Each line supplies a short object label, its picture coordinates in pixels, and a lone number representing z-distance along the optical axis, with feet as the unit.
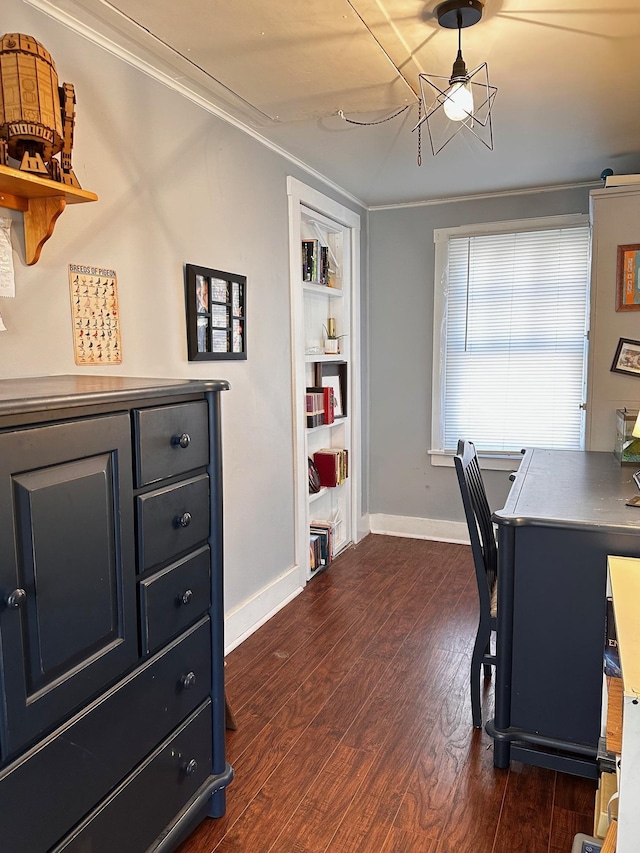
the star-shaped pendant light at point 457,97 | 5.80
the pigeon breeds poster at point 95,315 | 6.10
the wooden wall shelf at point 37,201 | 4.96
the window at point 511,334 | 12.63
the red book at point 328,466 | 12.46
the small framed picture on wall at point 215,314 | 7.90
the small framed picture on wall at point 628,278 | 9.61
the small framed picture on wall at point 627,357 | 9.71
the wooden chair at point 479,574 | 6.84
